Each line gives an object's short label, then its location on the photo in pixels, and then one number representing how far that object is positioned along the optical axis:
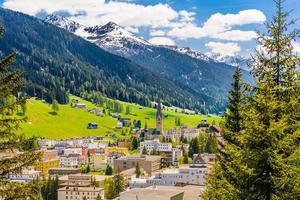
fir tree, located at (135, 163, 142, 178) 186.25
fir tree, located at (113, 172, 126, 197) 134.50
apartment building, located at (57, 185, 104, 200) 150.12
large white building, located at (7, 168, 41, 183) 184.25
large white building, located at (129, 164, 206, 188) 161.88
